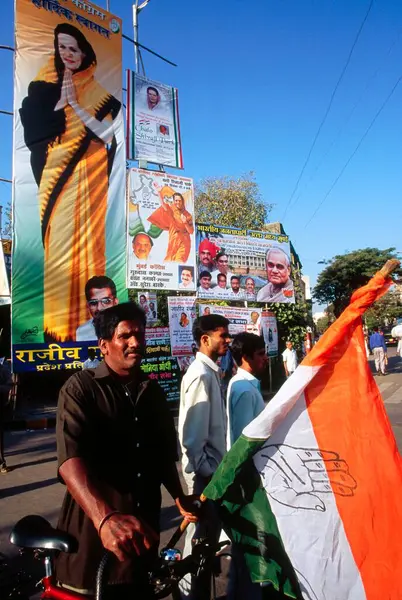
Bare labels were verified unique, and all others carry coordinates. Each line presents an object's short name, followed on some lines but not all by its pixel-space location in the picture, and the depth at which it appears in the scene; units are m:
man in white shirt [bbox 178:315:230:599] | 2.83
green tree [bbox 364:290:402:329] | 41.91
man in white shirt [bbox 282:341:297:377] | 13.20
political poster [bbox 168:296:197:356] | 9.85
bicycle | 1.59
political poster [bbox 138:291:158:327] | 9.66
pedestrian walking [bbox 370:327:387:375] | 16.30
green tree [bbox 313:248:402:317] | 36.41
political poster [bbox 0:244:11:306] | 9.09
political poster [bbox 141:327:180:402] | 9.72
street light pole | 11.21
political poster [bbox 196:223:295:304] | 10.88
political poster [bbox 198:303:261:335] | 11.05
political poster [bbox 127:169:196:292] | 9.46
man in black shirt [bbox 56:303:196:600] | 1.71
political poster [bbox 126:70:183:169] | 9.59
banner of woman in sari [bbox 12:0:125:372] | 8.43
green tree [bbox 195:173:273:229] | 21.22
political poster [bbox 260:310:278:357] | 11.95
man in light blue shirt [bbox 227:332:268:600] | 2.51
